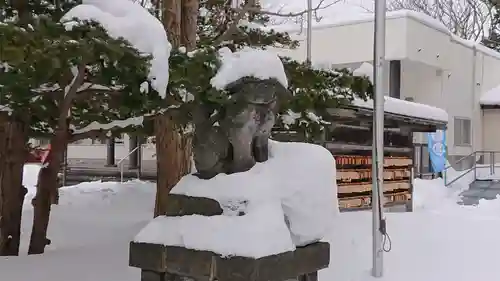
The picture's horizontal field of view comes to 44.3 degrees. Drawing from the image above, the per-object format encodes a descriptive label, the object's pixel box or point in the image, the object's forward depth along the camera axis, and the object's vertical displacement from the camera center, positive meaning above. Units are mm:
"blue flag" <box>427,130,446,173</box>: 19219 -202
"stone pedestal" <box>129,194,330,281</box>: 4129 -855
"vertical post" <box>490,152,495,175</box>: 21950 -750
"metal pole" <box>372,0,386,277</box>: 7285 +352
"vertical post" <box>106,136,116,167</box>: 26172 -616
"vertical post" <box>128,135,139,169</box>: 24905 -769
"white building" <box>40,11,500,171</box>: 19609 +2758
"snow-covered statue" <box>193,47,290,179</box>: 4445 +162
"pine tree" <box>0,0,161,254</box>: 4184 +508
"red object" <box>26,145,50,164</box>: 9348 -197
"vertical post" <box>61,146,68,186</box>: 19508 -1201
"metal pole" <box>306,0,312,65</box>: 10818 +2033
